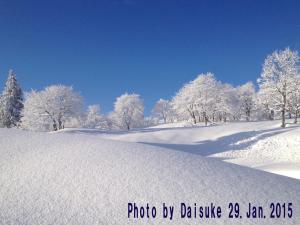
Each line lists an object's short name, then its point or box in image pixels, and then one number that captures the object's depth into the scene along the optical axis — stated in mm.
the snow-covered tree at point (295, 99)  35650
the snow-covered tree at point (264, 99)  37278
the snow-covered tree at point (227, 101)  63819
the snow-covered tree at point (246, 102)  84981
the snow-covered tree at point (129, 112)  89312
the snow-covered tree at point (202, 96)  63969
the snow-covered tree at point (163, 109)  118250
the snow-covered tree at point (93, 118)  94875
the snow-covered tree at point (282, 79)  35562
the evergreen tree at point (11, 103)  47375
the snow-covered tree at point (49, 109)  56375
